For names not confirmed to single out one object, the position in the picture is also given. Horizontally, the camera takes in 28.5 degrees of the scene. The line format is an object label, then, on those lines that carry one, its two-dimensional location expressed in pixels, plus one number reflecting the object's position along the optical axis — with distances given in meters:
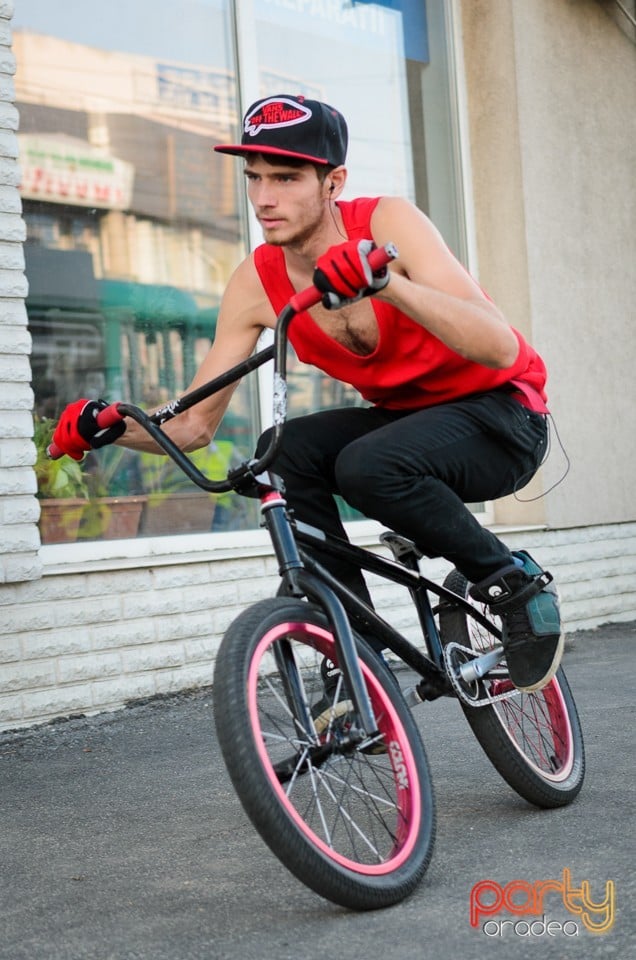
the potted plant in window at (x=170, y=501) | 6.26
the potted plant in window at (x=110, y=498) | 6.01
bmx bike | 2.50
